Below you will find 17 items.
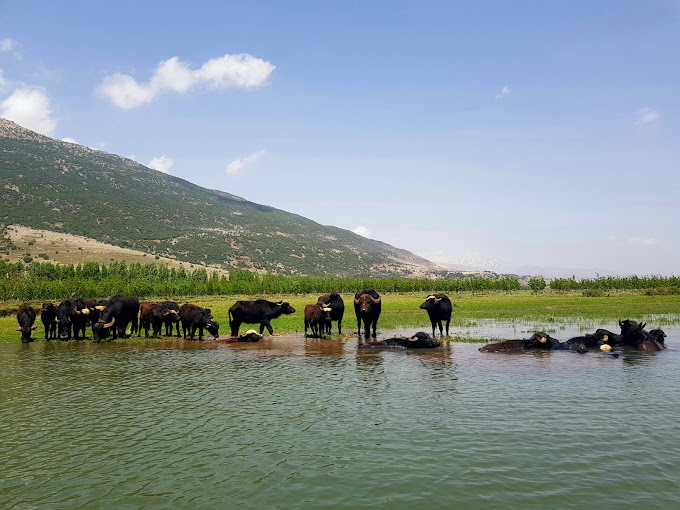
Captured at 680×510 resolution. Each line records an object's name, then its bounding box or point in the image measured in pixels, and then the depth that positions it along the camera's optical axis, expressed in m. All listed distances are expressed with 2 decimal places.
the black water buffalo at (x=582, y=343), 22.17
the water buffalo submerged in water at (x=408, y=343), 23.52
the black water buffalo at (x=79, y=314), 30.11
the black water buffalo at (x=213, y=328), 30.26
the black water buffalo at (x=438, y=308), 27.95
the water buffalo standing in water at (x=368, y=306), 27.94
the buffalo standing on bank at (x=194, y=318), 29.89
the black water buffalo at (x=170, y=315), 31.11
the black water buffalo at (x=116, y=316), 28.95
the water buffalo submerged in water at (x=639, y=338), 21.70
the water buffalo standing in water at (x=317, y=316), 29.36
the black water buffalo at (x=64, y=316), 30.62
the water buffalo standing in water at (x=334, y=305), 30.03
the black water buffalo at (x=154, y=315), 31.20
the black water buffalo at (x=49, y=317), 30.03
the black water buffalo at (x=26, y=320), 29.23
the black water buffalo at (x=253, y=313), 30.58
